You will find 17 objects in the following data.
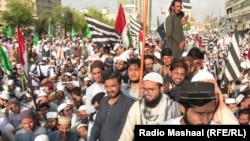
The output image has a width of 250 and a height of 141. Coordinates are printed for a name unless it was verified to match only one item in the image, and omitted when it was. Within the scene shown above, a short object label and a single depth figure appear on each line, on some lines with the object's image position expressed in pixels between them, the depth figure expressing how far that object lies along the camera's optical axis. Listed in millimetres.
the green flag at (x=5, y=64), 10461
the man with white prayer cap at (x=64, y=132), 5484
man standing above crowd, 6433
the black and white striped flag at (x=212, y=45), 16994
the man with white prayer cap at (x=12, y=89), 8367
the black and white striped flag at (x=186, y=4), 8797
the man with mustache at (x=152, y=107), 3281
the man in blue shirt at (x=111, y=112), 4066
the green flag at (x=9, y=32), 25359
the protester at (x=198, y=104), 2535
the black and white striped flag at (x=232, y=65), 6875
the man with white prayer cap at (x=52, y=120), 5826
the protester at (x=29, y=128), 5145
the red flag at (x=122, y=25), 8806
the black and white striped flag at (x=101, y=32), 9781
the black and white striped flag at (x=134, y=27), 13973
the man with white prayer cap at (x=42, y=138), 4990
